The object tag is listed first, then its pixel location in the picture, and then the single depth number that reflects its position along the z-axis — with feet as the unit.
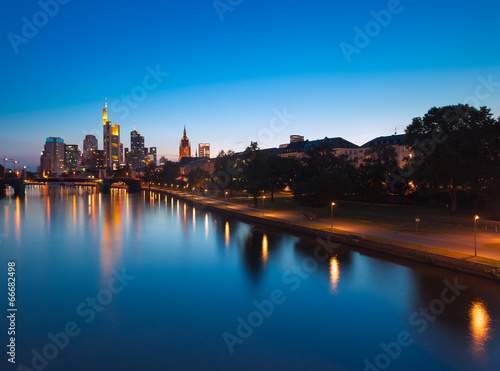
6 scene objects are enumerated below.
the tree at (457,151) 133.49
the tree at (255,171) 204.64
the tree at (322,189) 149.89
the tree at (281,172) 224.74
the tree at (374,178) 203.41
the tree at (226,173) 298.15
